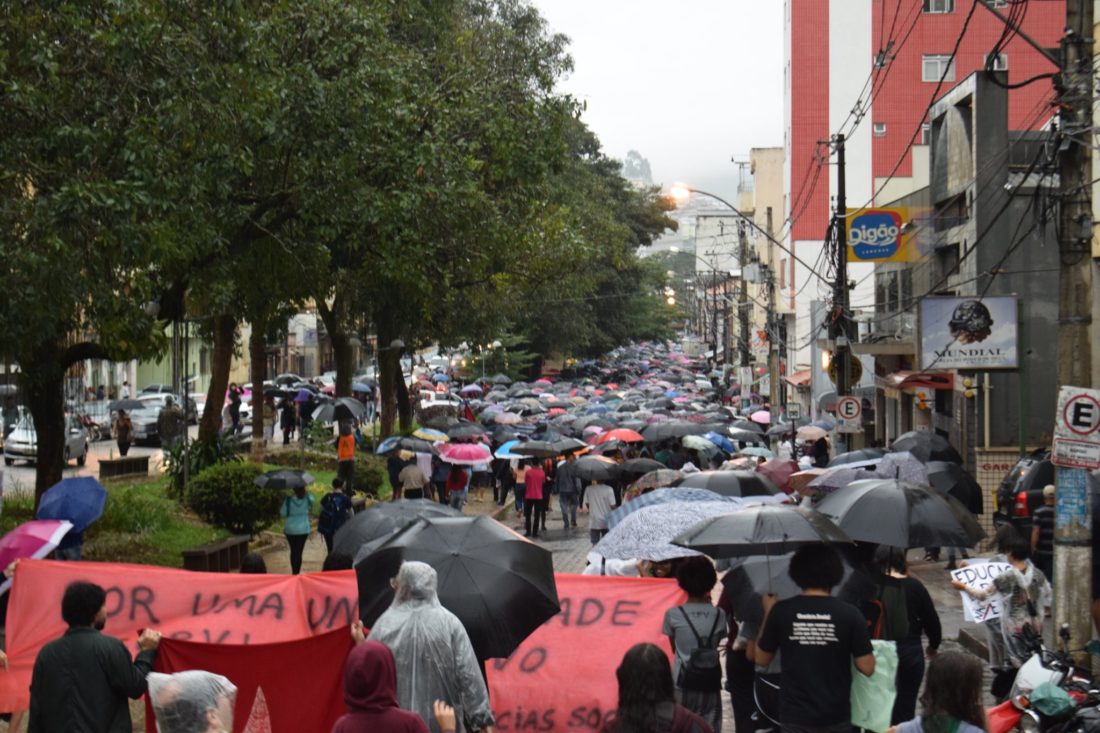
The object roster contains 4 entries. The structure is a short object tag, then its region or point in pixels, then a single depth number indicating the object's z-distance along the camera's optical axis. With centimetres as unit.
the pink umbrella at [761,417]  4384
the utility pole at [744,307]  6926
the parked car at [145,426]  4403
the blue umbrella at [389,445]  2727
